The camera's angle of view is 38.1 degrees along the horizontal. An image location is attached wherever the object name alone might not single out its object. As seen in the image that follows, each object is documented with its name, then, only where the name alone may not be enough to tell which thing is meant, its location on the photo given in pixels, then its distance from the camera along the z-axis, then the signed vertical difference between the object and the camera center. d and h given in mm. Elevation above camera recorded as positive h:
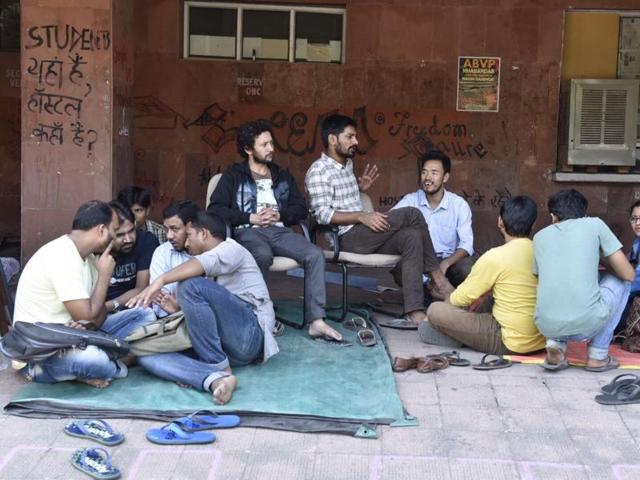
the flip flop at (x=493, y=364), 5230 -1321
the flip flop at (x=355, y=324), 6117 -1316
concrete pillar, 6469 +58
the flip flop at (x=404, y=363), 5191 -1322
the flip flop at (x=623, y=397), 4691 -1331
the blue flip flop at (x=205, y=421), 4258 -1390
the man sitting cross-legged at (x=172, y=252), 5066 -750
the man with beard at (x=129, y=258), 5324 -822
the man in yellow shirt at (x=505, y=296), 5305 -956
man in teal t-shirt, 5051 -813
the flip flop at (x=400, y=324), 6145 -1310
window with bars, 8719 +823
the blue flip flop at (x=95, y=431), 4141 -1418
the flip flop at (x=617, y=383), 4797 -1297
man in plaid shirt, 6152 -650
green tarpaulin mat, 4438 -1385
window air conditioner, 8633 +100
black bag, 4477 -1084
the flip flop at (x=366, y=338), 5684 -1310
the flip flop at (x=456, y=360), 5309 -1325
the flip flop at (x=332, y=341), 5691 -1331
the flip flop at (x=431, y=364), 5176 -1318
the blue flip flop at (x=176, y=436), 4133 -1412
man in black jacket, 5844 -579
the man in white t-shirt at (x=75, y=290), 4598 -866
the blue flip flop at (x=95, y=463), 3799 -1437
